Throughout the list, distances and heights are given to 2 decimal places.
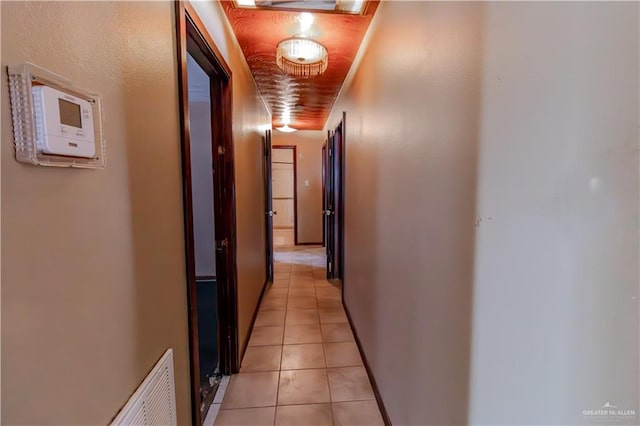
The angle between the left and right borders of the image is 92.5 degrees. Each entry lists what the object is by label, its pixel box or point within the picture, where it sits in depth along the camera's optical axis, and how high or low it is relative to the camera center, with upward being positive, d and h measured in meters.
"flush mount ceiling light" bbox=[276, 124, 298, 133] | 5.21 +1.03
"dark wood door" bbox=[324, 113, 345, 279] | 3.55 -0.18
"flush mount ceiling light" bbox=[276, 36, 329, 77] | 2.05 +0.93
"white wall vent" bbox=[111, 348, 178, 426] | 0.80 -0.61
